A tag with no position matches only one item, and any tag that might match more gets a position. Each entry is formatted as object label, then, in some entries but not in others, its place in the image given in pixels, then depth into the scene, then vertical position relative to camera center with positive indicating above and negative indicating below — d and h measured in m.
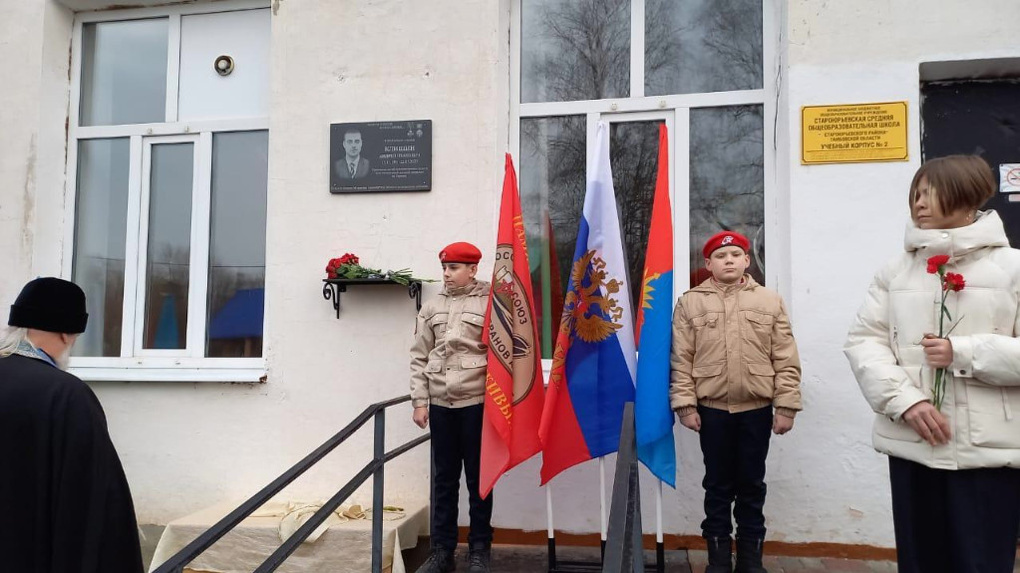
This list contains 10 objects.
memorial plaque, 3.88 +0.89
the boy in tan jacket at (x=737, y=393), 2.83 -0.29
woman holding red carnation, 1.83 -0.15
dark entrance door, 3.50 +1.02
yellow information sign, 3.41 +0.93
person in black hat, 1.96 -0.45
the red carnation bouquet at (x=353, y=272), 3.73 +0.24
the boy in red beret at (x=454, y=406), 3.13 -0.40
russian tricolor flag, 3.09 -0.14
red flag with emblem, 3.03 -0.18
